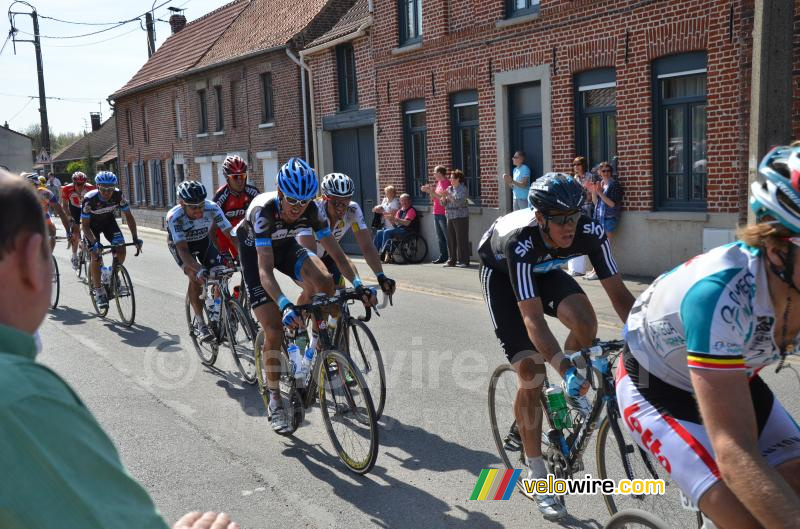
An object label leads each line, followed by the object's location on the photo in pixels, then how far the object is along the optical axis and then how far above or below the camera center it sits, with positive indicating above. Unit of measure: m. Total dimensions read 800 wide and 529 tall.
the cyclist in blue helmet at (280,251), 6.04 -0.58
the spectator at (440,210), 17.25 -0.76
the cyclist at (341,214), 7.22 -0.34
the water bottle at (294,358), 6.04 -1.31
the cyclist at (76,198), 15.30 -0.17
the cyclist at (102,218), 11.80 -0.46
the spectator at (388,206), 18.86 -0.70
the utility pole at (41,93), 43.53 +5.11
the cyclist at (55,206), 14.81 -0.32
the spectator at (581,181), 14.09 -0.24
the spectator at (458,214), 16.81 -0.83
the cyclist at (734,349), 2.26 -0.56
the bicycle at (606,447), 3.53 -1.33
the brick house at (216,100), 25.50 +3.17
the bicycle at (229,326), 8.12 -1.46
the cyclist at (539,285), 4.20 -0.65
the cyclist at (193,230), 8.63 -0.50
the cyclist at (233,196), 9.62 -0.16
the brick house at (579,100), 12.80 +1.32
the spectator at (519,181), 15.78 -0.20
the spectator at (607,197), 14.05 -0.51
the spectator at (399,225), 18.36 -1.12
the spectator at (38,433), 1.21 -0.37
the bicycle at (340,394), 5.42 -1.50
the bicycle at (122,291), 11.30 -1.45
